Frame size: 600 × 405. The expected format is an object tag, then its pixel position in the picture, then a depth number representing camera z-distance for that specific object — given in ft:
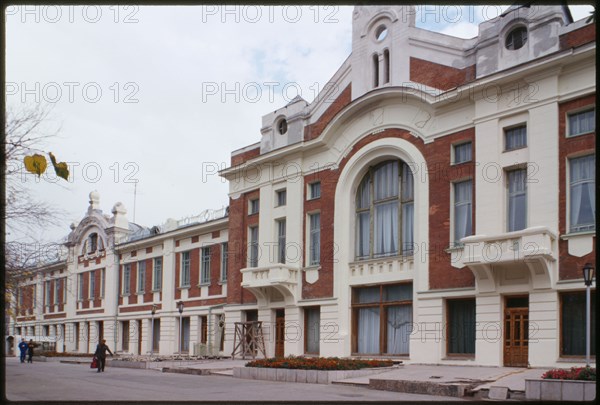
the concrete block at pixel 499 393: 58.95
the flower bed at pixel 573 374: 53.06
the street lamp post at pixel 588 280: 63.82
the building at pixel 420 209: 75.97
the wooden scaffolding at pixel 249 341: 113.60
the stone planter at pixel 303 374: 72.49
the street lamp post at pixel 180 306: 118.23
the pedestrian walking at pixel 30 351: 128.67
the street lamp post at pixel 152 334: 128.59
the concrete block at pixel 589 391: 50.24
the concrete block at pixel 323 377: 72.13
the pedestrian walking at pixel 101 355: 94.17
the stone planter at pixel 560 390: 50.98
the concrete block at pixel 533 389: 54.29
